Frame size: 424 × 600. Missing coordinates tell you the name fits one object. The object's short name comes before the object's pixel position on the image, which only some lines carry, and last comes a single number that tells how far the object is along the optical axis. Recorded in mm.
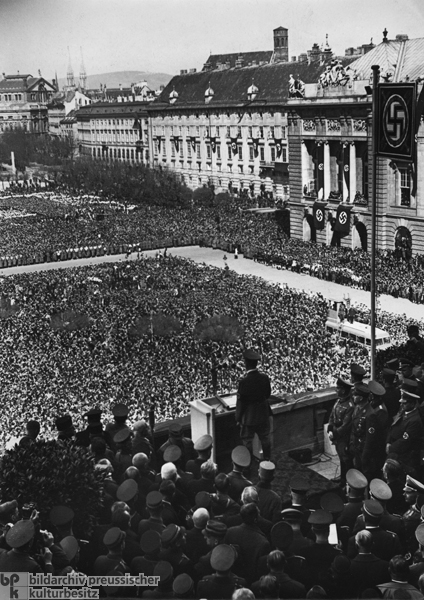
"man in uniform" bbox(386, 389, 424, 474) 13234
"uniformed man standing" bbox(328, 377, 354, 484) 14094
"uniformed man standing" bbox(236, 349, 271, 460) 14383
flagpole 16875
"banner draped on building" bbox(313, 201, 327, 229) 62384
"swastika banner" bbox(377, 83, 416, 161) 17031
